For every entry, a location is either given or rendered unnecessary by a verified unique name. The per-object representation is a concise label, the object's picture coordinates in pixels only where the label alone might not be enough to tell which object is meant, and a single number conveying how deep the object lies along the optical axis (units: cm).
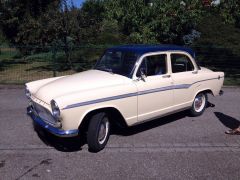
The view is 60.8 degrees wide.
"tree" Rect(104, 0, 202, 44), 871
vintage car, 326
